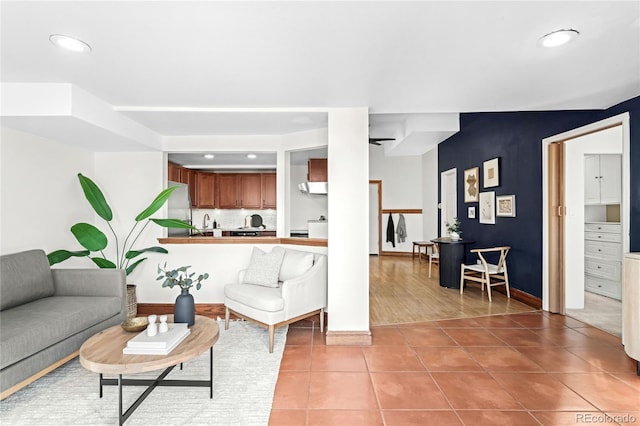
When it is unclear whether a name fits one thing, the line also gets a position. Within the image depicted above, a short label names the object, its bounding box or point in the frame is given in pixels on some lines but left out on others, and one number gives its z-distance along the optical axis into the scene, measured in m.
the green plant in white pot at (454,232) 5.48
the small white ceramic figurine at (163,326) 2.16
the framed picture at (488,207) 5.23
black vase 2.43
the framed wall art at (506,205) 4.73
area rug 2.04
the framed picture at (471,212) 5.89
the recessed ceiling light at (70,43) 1.94
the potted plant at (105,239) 3.36
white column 3.24
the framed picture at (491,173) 5.08
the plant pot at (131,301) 3.92
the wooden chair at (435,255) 7.51
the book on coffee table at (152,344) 1.96
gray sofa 2.13
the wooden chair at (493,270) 4.63
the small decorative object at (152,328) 2.10
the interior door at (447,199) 7.07
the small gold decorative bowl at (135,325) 2.29
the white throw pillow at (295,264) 3.50
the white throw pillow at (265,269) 3.55
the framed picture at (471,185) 5.73
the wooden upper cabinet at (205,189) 6.54
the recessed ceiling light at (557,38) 1.91
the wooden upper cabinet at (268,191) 6.95
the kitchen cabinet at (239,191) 6.88
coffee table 1.82
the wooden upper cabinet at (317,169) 5.30
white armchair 3.11
